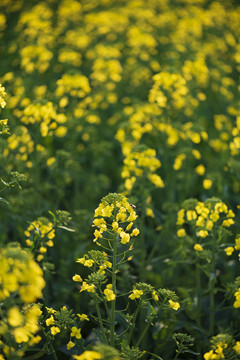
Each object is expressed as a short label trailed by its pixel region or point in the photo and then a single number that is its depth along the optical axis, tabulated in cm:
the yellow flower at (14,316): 381
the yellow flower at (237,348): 511
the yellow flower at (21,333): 398
